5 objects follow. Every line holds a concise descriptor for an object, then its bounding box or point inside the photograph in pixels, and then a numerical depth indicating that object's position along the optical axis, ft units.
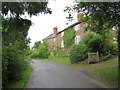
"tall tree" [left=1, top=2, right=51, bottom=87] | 13.92
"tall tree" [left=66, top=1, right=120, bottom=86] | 15.31
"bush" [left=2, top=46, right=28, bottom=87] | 18.31
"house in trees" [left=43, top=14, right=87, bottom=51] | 72.68
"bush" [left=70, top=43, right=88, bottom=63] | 44.37
